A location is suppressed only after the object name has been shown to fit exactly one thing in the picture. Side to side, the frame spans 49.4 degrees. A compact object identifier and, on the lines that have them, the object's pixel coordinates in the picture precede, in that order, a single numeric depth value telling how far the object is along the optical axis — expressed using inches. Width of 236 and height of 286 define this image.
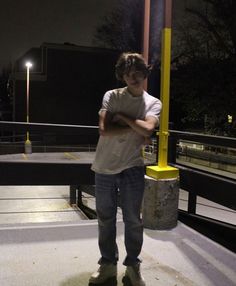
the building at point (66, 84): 955.1
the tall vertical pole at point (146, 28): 112.7
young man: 71.3
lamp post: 629.8
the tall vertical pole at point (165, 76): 110.3
